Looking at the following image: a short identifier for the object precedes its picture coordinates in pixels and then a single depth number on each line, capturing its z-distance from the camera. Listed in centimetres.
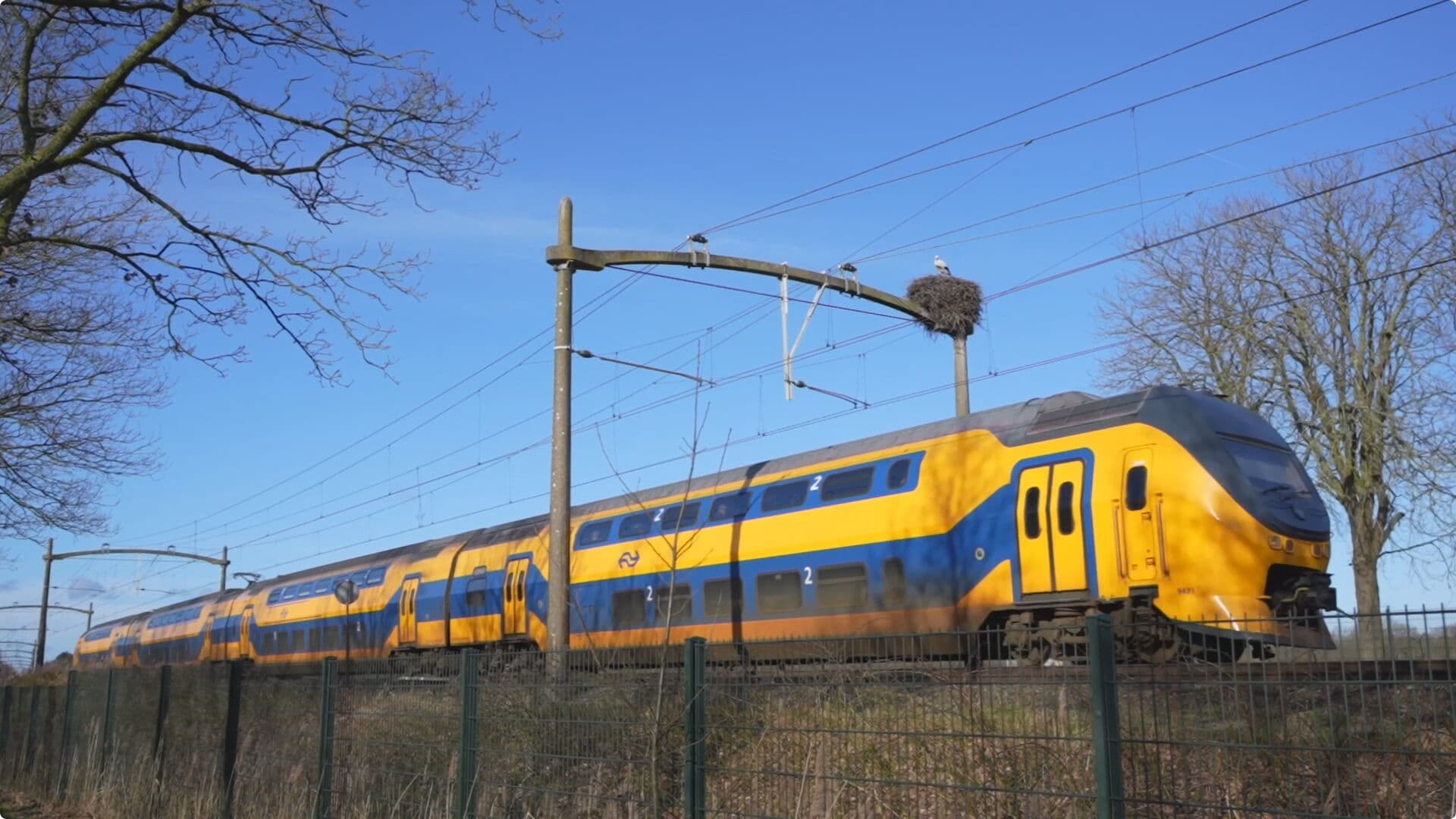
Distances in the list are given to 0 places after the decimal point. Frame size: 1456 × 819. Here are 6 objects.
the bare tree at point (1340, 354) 2697
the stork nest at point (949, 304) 2091
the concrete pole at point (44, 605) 6112
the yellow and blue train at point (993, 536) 1335
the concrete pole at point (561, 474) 1541
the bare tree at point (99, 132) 1080
